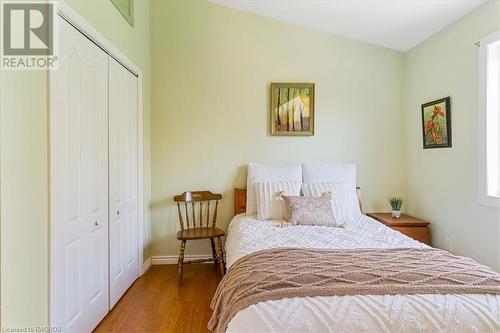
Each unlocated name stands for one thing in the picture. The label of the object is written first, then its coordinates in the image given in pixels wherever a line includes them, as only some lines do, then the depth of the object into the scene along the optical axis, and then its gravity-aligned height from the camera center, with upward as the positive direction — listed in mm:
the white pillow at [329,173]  3115 -99
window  2285 +374
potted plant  3141 -487
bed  1129 -624
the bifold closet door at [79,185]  1568 -133
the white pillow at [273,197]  2748 -333
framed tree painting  3271 +657
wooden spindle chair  2848 -637
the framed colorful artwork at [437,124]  2707 +419
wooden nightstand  2912 -671
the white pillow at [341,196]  2750 -329
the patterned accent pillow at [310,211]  2529 -431
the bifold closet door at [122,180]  2318 -145
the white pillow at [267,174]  3010 -109
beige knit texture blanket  1261 -553
